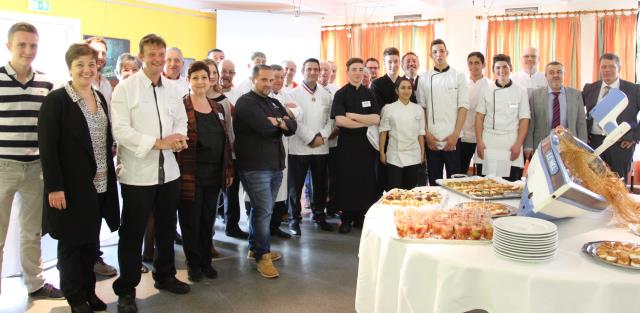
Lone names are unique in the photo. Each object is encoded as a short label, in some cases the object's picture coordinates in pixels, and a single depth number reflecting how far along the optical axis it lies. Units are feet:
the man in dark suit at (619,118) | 14.43
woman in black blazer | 8.06
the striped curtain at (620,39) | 22.53
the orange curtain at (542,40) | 23.67
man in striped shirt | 8.84
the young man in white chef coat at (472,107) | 14.82
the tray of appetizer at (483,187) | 8.41
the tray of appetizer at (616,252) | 5.19
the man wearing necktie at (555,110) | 13.88
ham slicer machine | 5.77
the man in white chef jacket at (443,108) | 14.07
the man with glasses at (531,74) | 16.80
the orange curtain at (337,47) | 28.81
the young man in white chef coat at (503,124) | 13.60
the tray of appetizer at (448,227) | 6.11
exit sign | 18.61
